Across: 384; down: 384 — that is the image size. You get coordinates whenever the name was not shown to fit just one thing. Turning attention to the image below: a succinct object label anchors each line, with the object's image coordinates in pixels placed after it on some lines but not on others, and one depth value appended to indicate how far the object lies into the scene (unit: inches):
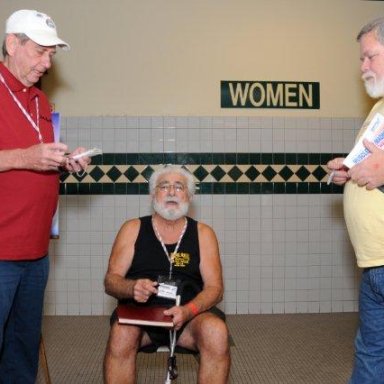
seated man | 88.4
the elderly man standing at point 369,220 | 76.0
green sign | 176.7
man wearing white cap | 78.0
